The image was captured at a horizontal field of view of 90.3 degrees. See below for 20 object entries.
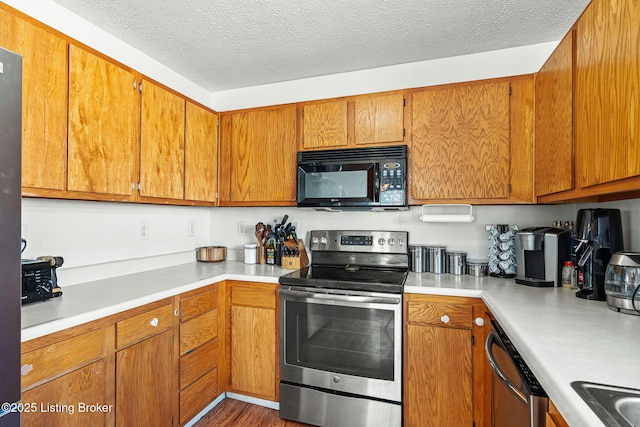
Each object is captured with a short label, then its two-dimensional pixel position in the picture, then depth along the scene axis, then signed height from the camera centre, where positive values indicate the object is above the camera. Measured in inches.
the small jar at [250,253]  99.0 -12.0
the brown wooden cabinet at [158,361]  46.9 -28.2
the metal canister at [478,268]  80.4 -13.7
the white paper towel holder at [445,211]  83.5 +1.1
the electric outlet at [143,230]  87.8 -4.5
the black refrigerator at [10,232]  33.1 -1.9
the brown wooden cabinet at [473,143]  75.1 +17.8
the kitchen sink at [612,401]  25.2 -15.8
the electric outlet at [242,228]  110.9 -4.7
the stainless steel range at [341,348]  70.4 -31.2
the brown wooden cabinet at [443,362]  66.4 -31.6
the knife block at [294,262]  92.8 -13.9
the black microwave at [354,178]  82.3 +9.8
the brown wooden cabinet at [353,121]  84.7 +25.8
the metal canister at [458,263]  82.7 -12.5
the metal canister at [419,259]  86.7 -12.2
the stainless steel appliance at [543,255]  67.4 -8.7
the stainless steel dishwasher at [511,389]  36.4 -22.1
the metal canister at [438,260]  84.4 -12.1
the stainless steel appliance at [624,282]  47.6 -10.2
